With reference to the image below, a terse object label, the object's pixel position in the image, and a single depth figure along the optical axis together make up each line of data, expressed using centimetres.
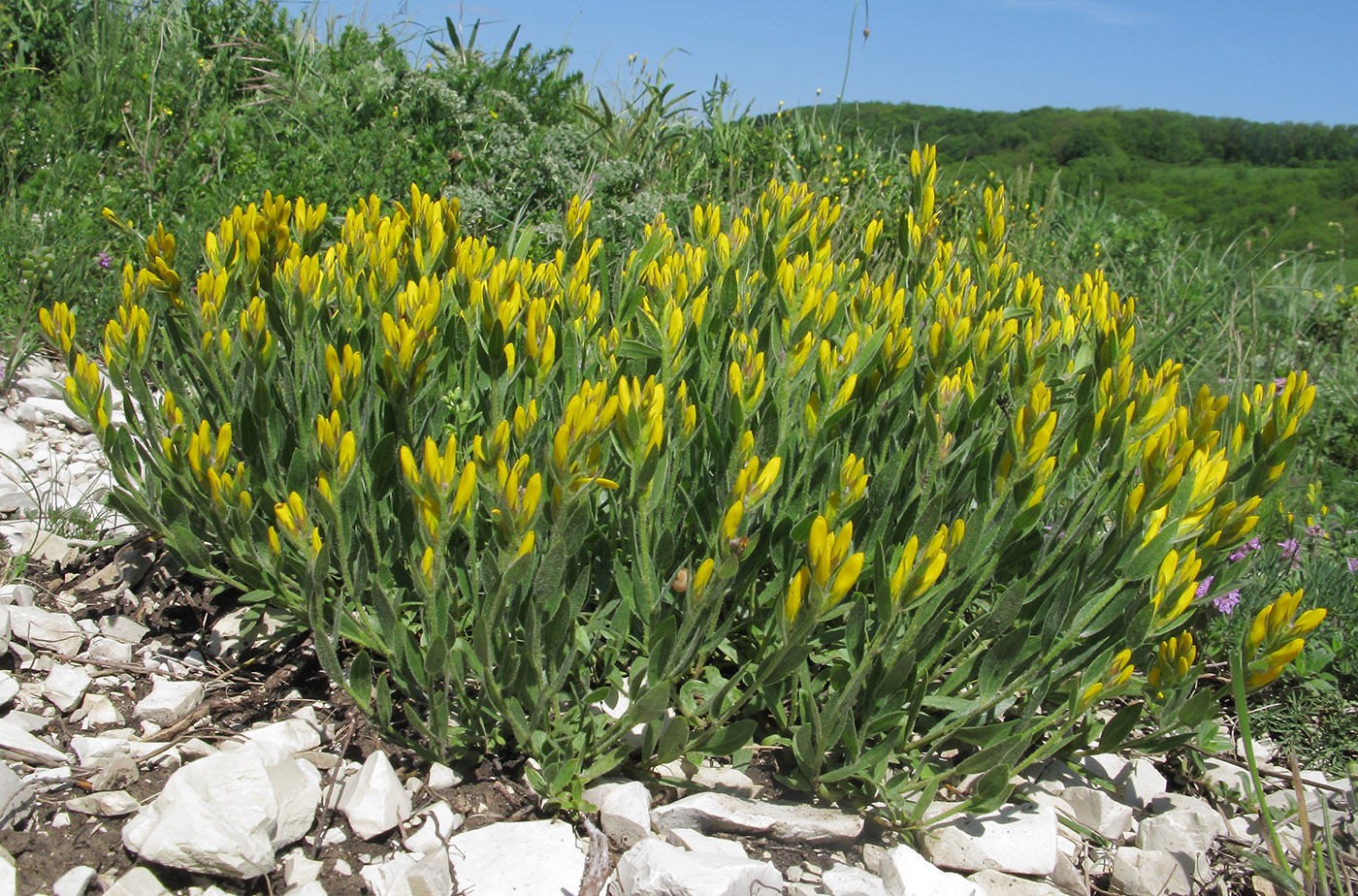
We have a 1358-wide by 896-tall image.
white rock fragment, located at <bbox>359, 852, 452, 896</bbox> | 40
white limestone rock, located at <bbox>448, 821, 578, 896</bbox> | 41
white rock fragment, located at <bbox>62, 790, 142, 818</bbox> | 41
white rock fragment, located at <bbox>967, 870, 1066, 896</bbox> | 44
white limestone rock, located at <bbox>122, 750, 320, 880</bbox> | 39
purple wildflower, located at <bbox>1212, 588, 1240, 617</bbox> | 58
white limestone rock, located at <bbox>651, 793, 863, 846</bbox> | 44
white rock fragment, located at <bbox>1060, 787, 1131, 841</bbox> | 47
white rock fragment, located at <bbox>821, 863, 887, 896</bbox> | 42
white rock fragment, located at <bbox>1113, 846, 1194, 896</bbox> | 45
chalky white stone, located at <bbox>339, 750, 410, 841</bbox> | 42
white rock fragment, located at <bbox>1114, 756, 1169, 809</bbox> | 50
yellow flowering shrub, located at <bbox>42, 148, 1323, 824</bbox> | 41
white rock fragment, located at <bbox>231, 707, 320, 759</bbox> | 45
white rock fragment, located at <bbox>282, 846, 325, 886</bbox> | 40
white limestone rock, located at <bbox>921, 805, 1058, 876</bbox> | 45
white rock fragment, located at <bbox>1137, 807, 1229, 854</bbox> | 46
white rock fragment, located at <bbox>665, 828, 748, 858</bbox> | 43
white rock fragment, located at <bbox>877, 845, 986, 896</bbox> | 42
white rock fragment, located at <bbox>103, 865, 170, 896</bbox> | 38
